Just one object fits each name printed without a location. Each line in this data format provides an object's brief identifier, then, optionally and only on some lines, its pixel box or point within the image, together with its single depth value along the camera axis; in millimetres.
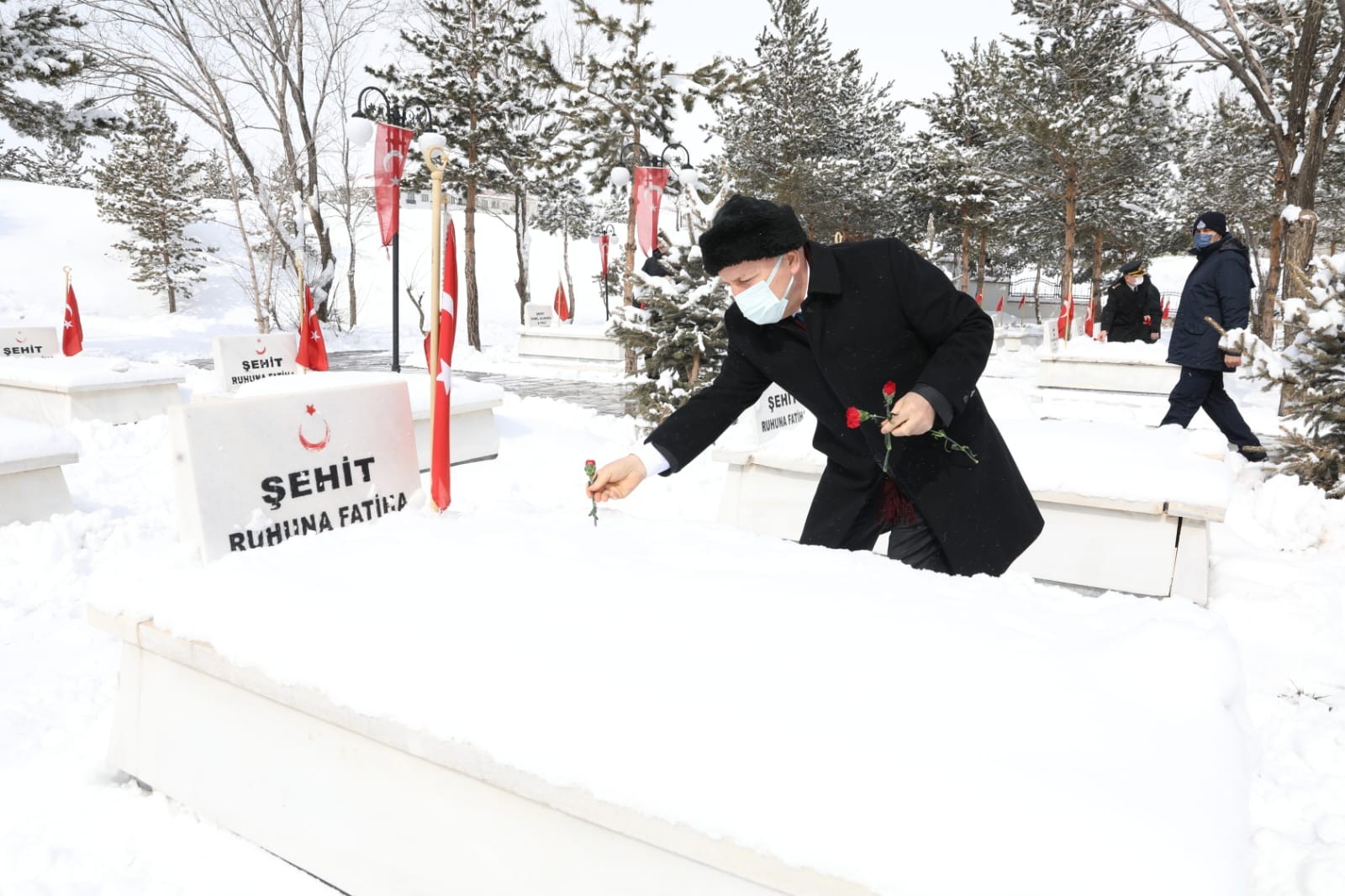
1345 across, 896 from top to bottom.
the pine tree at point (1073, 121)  23406
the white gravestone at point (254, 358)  8539
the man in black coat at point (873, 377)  2311
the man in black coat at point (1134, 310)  13297
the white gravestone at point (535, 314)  19594
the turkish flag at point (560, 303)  19842
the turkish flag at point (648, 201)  12625
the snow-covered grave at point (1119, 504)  4258
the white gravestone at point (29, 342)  10641
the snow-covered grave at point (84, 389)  8602
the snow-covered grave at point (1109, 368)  12305
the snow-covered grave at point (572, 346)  16766
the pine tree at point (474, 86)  20703
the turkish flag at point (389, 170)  9977
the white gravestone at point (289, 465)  2791
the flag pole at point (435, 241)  3250
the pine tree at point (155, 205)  31172
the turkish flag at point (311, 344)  8320
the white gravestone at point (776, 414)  5516
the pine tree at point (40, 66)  15594
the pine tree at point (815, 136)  29375
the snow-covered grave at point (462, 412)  7205
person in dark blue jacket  6582
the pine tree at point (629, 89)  16641
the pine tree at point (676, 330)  8000
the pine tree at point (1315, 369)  5668
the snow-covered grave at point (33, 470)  5055
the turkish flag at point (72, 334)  11039
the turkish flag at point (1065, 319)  17672
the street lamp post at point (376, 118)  9575
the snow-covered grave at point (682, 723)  1336
